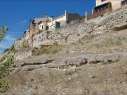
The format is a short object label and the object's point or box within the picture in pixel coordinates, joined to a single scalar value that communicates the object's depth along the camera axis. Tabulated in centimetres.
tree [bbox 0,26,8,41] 1493
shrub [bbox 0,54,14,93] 1457
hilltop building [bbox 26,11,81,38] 4262
